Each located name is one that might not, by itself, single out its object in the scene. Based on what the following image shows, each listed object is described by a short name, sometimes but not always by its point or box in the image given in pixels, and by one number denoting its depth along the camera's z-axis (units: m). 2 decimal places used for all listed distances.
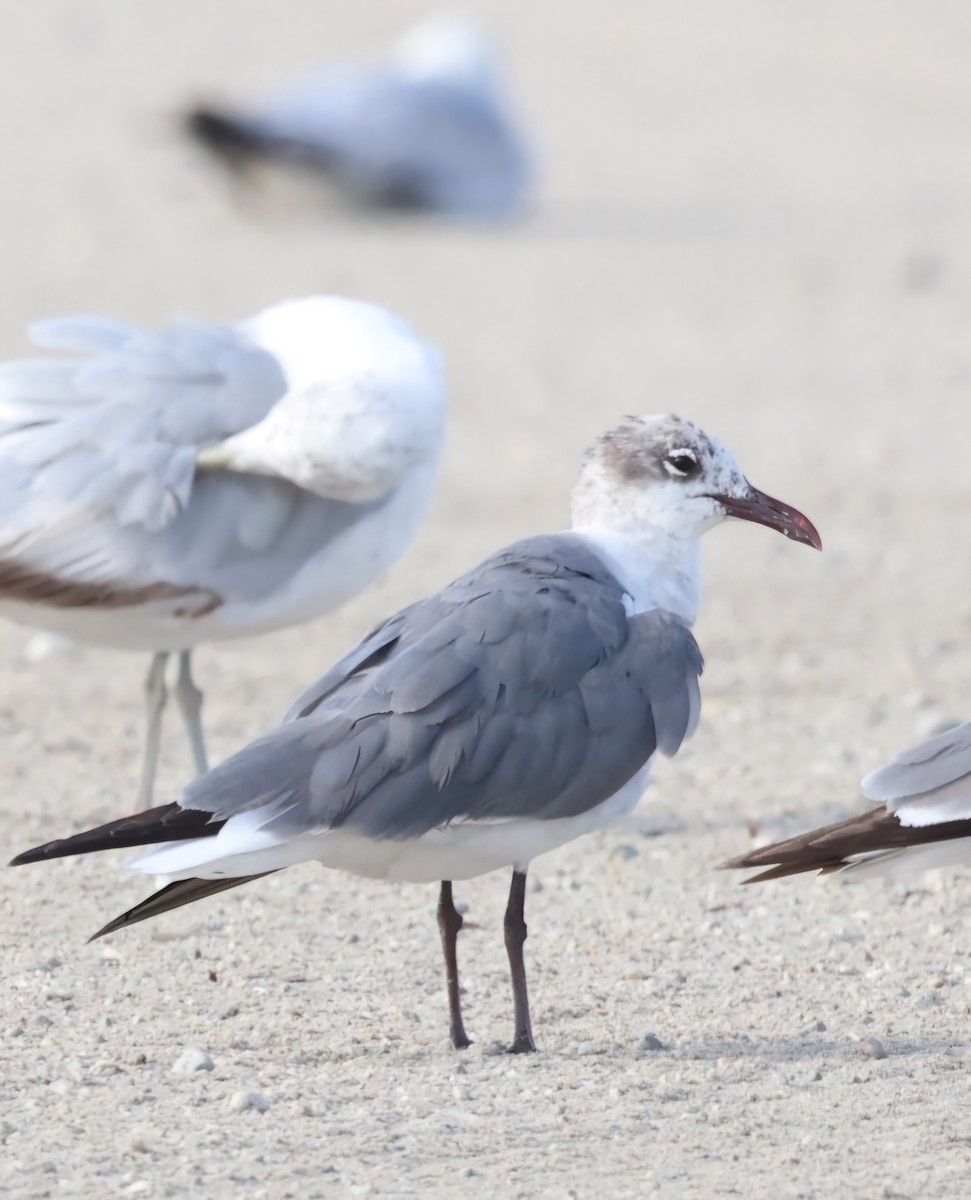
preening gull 11.52
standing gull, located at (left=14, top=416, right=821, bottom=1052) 8.14
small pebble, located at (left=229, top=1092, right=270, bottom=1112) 8.04
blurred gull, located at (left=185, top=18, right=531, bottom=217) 30.69
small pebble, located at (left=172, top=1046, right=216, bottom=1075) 8.47
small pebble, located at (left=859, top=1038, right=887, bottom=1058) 8.73
